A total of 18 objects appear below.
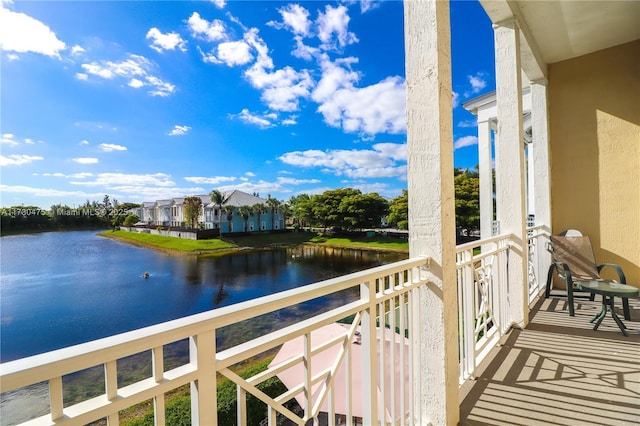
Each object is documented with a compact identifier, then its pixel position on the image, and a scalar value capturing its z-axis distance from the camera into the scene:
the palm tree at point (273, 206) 42.62
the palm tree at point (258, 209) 41.04
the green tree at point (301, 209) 39.69
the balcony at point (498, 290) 0.70
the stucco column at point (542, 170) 4.24
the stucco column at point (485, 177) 5.84
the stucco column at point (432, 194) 1.50
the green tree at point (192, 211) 38.00
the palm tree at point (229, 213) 38.62
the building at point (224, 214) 38.44
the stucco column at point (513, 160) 2.95
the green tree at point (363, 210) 35.12
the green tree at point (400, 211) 28.53
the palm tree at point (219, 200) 38.22
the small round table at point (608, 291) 2.64
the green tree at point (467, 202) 23.48
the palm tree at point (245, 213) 39.38
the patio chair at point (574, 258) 3.55
